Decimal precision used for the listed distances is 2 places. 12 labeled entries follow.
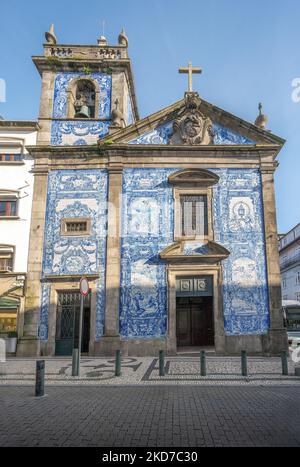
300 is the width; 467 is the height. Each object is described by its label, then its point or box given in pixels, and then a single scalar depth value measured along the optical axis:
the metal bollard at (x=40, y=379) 7.15
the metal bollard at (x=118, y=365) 9.31
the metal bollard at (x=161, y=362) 9.27
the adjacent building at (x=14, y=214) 13.67
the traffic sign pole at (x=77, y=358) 9.30
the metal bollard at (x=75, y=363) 9.29
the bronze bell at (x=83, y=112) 15.65
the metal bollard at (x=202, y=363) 9.18
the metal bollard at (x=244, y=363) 9.16
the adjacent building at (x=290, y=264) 34.69
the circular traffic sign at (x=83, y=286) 9.50
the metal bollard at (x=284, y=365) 9.24
